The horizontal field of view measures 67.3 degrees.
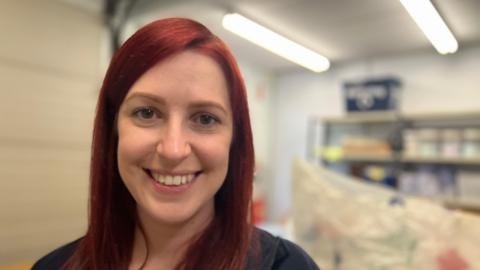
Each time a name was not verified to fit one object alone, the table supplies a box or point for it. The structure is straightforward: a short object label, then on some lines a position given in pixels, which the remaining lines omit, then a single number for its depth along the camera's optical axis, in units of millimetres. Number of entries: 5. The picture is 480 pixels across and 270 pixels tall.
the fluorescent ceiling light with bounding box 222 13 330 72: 2762
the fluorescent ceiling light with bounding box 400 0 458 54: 2160
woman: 647
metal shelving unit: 3207
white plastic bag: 1306
